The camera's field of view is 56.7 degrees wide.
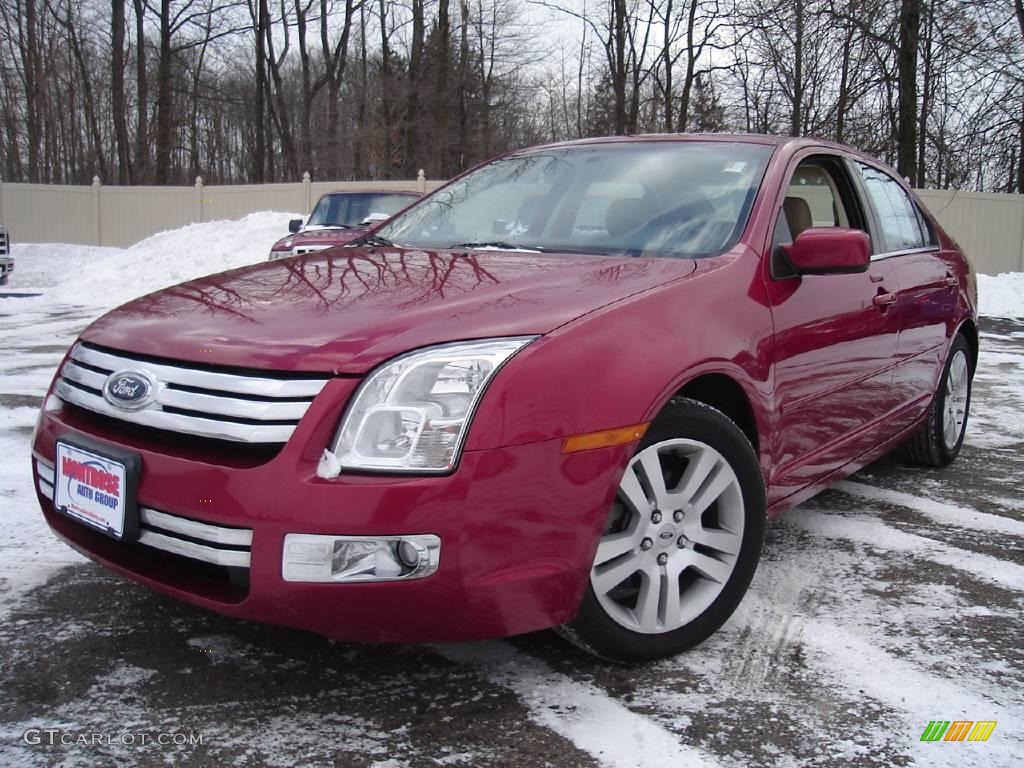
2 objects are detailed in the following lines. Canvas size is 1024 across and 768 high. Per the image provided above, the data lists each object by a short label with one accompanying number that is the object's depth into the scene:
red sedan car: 2.09
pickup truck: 11.38
